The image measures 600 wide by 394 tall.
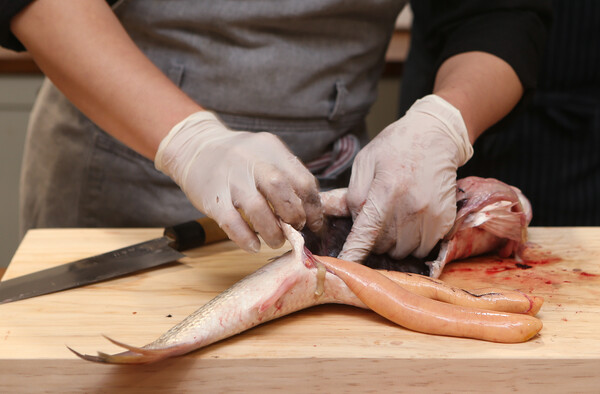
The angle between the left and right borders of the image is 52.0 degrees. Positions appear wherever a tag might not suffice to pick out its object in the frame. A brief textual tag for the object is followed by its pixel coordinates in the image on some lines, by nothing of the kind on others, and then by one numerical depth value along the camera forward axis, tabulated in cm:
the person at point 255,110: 141
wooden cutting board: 115
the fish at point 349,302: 119
